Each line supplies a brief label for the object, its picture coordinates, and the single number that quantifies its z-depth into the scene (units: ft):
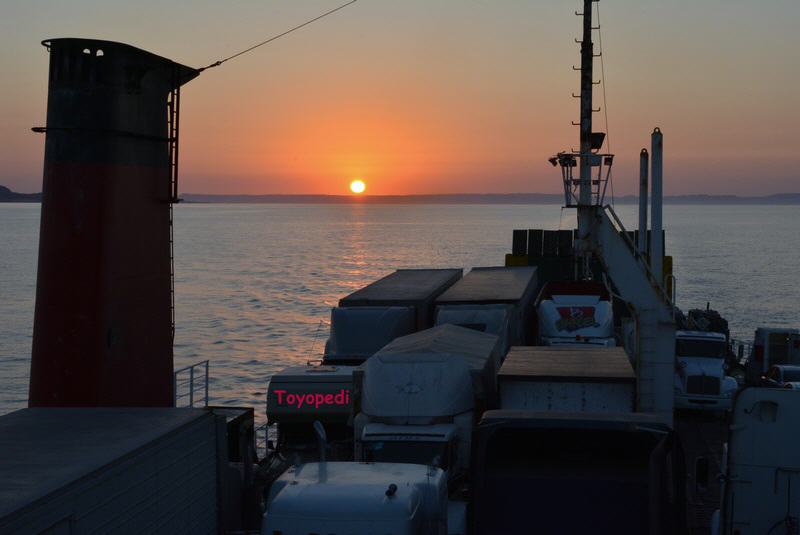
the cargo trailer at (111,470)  27.68
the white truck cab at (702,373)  90.17
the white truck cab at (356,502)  32.83
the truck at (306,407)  66.85
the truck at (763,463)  39.65
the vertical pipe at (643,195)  77.46
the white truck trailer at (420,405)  50.90
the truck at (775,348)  113.91
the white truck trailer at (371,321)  81.15
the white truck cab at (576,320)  93.66
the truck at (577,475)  38.50
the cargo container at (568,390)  54.95
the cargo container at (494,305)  81.35
